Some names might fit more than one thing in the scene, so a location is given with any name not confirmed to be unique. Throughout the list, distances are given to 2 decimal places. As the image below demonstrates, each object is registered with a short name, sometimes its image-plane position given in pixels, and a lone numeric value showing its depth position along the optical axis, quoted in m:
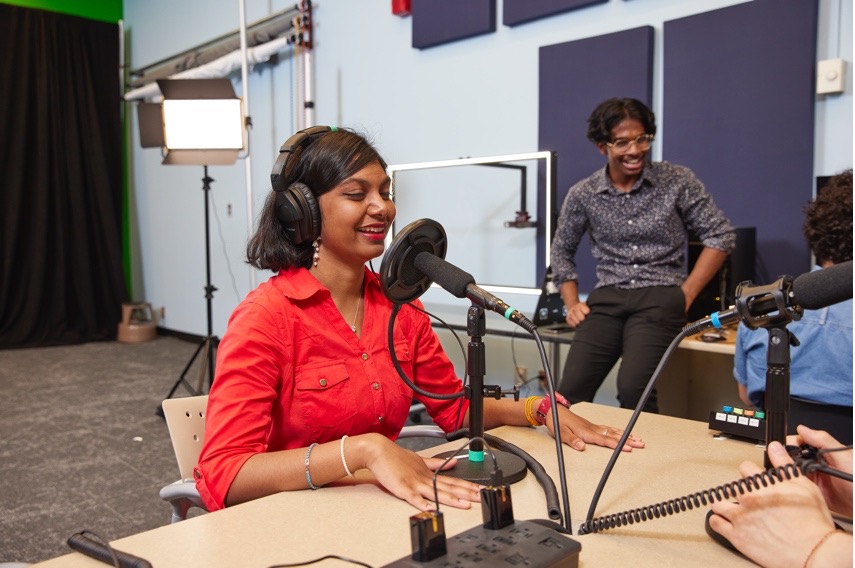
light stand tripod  3.95
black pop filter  1.07
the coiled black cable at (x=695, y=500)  0.85
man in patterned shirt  2.54
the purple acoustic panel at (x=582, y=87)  3.20
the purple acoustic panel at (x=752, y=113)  2.74
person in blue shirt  1.69
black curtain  6.13
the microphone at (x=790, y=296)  0.78
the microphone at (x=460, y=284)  0.99
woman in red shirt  1.13
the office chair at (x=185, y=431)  1.41
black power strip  0.77
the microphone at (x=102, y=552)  0.86
